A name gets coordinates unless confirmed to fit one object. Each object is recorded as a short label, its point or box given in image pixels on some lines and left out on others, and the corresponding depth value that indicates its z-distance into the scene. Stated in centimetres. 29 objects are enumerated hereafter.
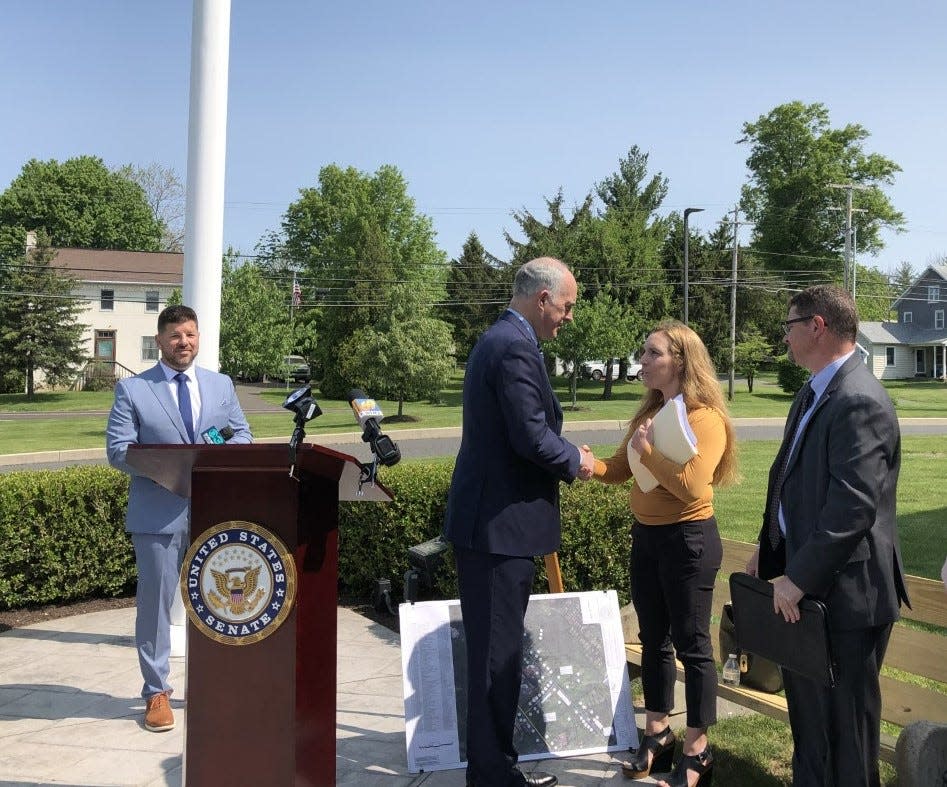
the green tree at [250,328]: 4069
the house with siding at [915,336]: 6662
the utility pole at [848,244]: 3866
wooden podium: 326
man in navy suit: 359
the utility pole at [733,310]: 4369
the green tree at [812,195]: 6331
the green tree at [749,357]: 4475
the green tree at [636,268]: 4347
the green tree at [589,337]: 3500
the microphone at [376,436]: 308
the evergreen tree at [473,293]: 5988
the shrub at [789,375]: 3889
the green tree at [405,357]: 3170
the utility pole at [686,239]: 3936
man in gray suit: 292
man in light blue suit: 472
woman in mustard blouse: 383
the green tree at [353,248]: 5062
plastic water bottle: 362
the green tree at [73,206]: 7000
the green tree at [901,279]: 8694
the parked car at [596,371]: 5504
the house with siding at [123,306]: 6078
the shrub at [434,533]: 603
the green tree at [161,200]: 7625
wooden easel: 450
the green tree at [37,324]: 4631
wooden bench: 361
